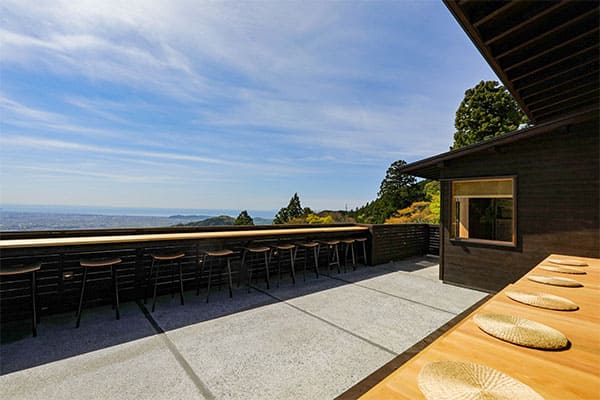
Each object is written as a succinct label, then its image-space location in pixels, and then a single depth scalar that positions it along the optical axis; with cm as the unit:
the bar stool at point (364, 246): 612
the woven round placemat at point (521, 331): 106
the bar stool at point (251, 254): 416
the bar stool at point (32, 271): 250
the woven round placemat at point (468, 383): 72
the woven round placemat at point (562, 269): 234
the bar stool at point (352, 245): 537
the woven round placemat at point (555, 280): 193
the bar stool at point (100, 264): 290
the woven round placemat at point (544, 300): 147
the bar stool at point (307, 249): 491
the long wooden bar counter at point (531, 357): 78
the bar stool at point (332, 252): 526
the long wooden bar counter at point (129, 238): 269
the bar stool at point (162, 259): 341
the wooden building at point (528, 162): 240
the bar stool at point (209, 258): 376
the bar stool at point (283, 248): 450
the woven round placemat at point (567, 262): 270
